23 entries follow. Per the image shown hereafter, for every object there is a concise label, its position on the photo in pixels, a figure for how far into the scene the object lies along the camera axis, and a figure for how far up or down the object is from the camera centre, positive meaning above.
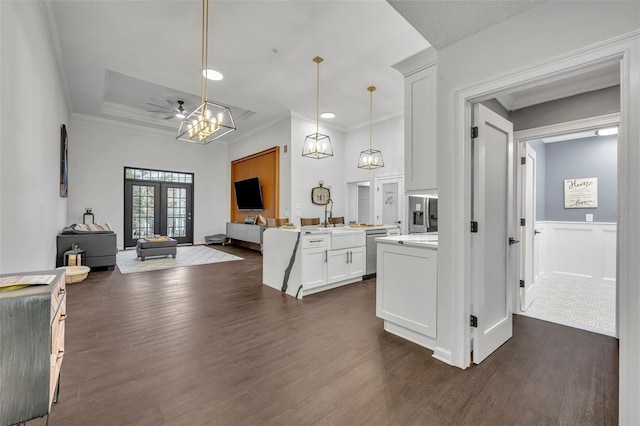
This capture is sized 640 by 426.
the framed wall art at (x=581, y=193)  4.61 +0.35
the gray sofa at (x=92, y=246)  5.05 -0.63
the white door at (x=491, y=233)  2.17 -0.16
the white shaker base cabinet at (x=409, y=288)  2.34 -0.67
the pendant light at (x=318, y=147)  5.07 +1.21
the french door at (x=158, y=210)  8.21 +0.08
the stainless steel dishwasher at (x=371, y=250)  4.71 -0.63
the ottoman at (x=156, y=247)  6.38 -0.82
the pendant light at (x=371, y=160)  5.86 +1.14
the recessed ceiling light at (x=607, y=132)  4.25 +1.27
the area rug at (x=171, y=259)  5.60 -1.09
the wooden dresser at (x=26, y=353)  1.03 -0.54
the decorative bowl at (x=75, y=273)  4.31 -0.96
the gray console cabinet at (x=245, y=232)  7.71 -0.59
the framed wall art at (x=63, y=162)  5.19 +0.97
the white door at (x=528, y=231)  3.42 -0.22
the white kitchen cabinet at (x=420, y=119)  2.44 +0.86
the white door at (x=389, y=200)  6.78 +0.32
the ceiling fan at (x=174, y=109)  6.68 +2.62
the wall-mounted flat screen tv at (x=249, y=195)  8.24 +0.56
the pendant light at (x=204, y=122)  3.51 +1.22
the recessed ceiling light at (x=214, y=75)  4.92 +2.50
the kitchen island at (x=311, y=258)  3.78 -0.67
